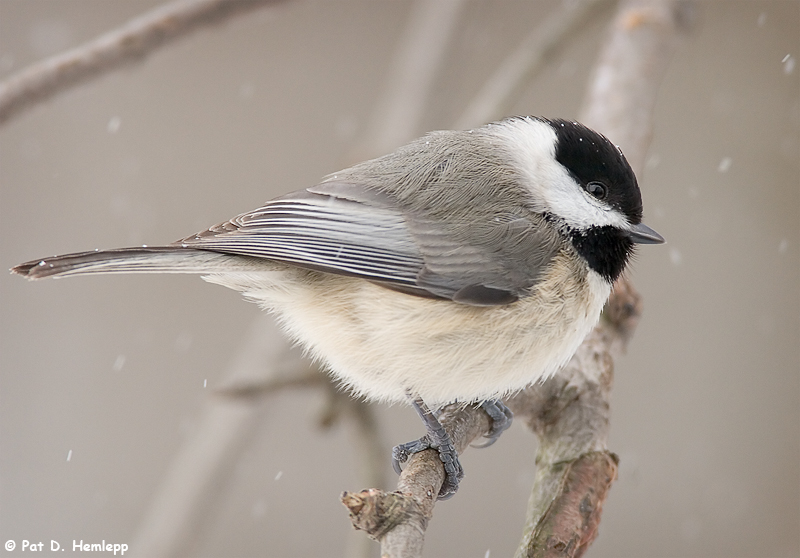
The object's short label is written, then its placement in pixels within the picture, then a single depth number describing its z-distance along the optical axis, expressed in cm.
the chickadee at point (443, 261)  217
